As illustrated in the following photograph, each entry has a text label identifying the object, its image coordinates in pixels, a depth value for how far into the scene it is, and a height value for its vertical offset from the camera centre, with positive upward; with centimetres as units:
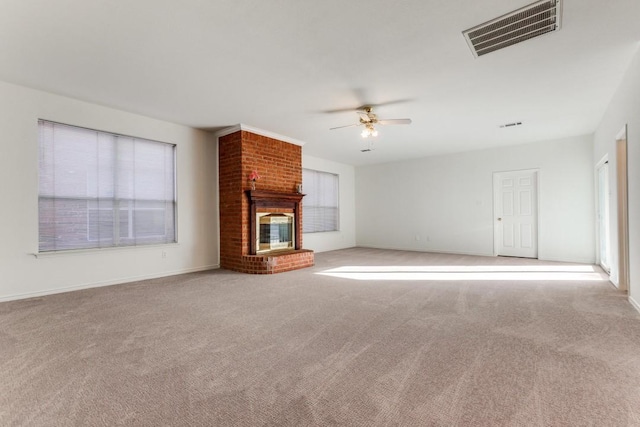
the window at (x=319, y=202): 766 +34
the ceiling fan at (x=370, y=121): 411 +132
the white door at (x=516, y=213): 634 -4
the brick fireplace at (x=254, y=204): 514 +21
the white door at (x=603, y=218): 479 -14
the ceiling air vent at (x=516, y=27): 224 +152
